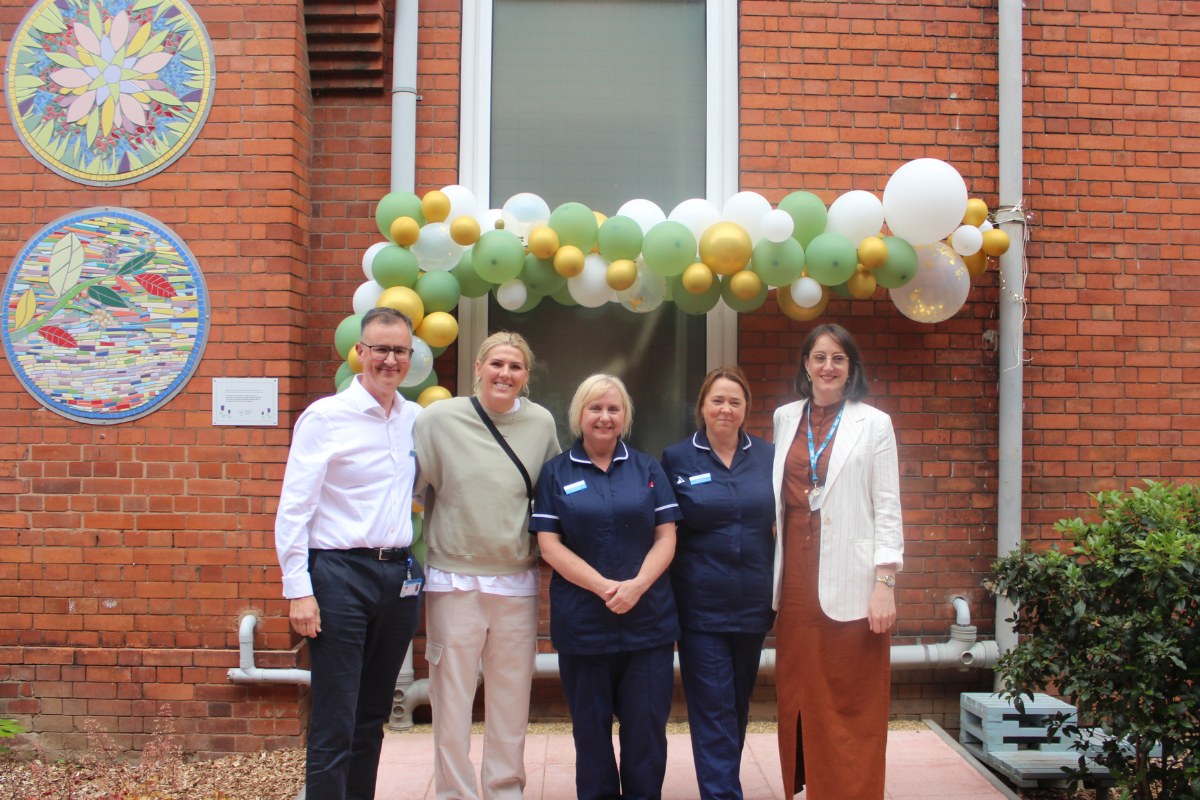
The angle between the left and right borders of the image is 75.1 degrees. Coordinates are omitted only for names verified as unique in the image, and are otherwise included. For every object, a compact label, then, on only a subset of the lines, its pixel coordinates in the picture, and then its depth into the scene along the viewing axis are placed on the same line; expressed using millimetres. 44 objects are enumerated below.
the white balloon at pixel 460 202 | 3547
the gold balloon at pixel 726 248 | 3365
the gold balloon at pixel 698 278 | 3395
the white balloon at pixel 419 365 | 3416
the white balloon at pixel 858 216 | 3488
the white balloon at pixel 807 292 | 3520
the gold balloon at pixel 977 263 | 3734
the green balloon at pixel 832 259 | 3395
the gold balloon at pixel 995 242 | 3650
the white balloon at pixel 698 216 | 3529
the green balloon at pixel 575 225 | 3412
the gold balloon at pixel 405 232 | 3362
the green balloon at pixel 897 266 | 3492
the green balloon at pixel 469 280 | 3531
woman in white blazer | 2723
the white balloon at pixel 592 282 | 3482
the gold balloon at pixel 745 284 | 3449
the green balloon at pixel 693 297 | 3617
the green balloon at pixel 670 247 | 3377
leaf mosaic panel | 3764
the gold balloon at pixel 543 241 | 3373
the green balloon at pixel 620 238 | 3395
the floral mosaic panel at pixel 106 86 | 3787
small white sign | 3788
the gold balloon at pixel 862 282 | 3555
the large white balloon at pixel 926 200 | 3395
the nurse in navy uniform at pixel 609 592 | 2721
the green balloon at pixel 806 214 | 3473
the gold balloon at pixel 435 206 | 3414
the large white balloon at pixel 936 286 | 3635
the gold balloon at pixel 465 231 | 3350
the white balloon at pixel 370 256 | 3592
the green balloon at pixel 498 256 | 3355
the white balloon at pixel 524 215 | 3531
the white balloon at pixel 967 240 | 3600
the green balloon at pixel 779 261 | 3424
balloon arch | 3391
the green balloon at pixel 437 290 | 3453
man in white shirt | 2551
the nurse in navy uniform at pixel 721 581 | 2807
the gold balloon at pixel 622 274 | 3391
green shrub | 2789
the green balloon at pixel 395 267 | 3406
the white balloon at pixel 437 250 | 3449
